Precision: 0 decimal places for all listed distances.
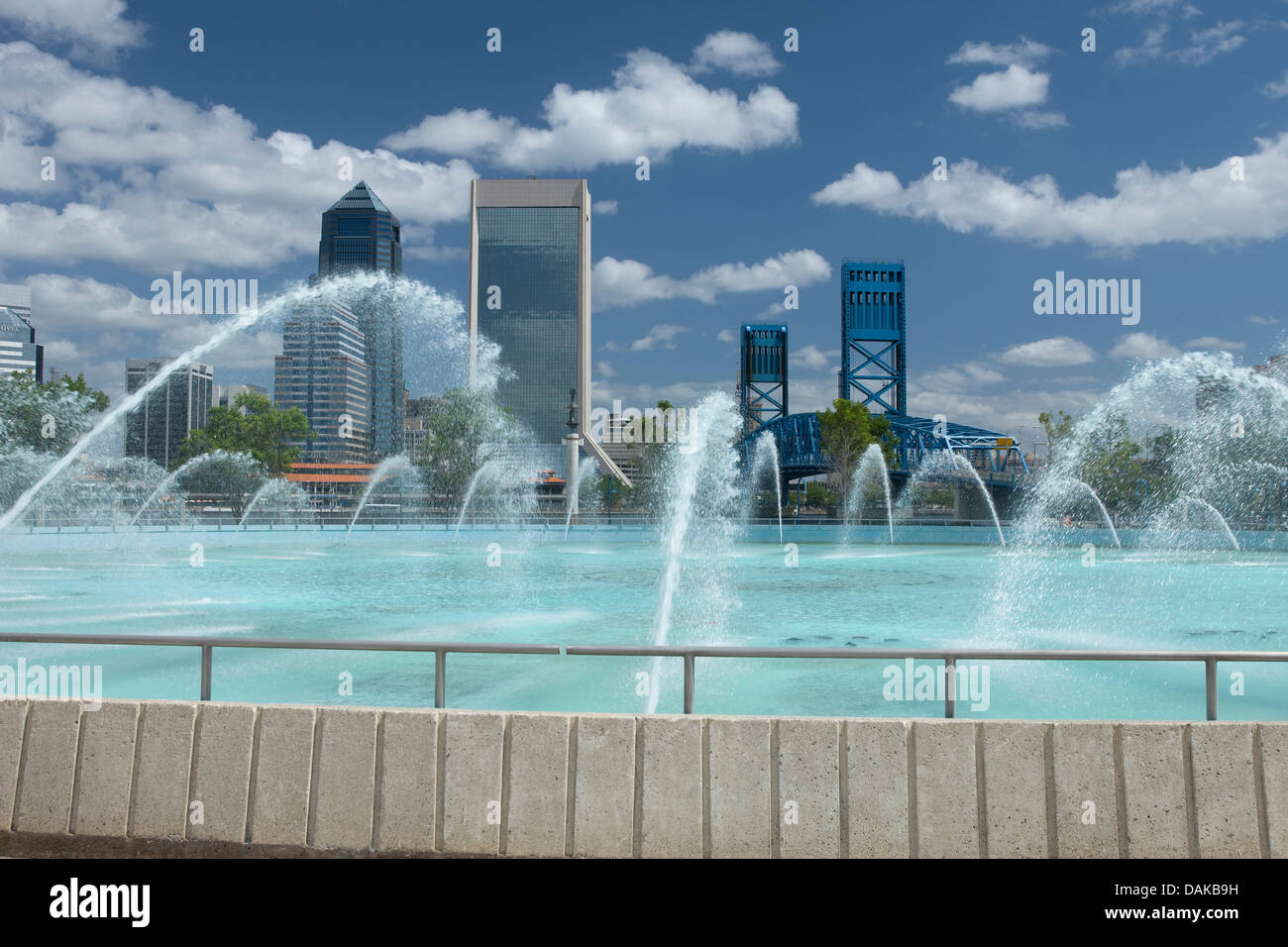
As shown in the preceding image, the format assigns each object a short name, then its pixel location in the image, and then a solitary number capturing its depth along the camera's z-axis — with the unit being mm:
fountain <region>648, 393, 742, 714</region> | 17062
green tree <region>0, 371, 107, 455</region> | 53812
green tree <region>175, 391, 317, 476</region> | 81588
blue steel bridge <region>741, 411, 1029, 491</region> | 100688
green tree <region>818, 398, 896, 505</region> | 85938
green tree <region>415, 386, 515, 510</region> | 76375
